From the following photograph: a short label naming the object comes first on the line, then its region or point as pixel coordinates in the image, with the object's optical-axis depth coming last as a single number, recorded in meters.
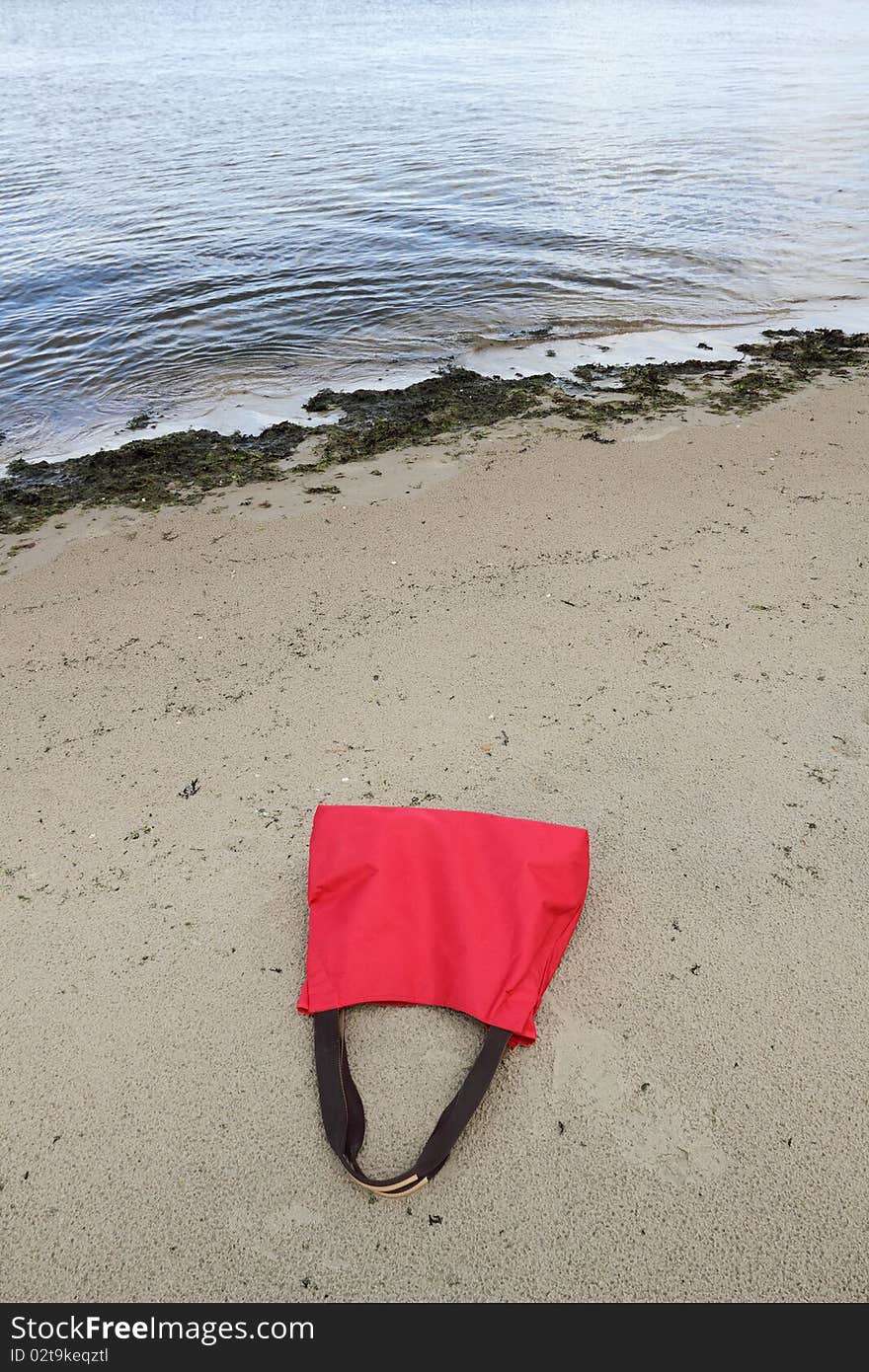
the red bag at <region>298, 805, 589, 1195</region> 2.13
